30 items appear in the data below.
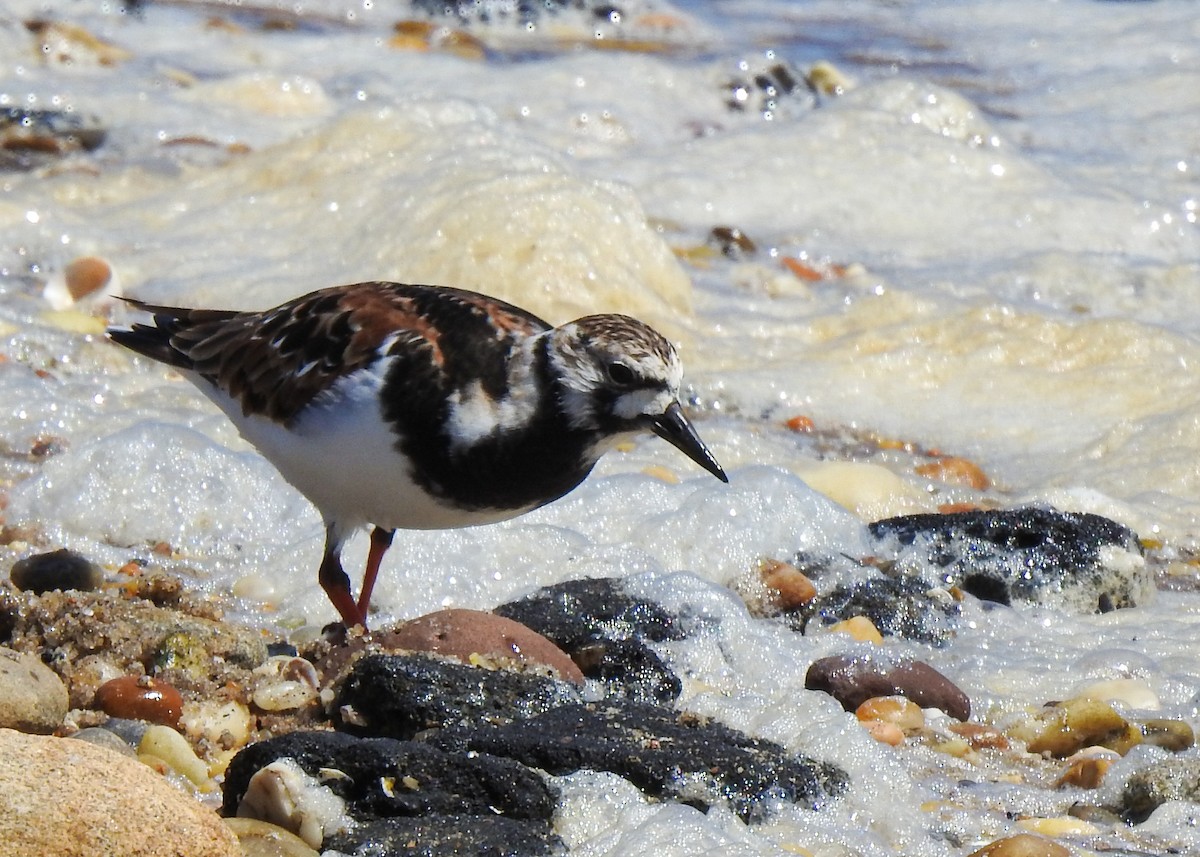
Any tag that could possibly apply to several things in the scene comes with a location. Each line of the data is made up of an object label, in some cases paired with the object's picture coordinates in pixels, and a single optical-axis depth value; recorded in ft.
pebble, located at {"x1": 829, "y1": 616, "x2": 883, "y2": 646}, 27.68
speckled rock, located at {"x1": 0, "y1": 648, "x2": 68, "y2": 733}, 18.86
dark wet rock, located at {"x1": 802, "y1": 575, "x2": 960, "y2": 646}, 28.45
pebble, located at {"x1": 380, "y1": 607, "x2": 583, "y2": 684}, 22.44
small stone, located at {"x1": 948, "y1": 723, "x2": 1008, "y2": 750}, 23.95
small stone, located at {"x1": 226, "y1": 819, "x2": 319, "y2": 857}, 16.85
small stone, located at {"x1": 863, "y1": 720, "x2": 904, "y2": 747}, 23.25
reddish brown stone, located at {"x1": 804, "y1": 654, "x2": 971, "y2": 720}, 24.79
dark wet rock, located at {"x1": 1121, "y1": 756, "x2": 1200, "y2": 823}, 21.35
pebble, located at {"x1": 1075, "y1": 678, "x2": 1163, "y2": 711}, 25.72
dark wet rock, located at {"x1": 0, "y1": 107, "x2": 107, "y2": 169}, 52.95
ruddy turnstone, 21.81
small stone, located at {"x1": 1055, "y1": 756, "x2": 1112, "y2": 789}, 22.35
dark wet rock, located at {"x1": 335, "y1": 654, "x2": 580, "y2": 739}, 19.98
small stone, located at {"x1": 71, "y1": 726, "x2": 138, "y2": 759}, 19.26
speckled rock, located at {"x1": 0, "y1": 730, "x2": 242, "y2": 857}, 14.60
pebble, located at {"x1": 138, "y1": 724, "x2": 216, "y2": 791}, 19.67
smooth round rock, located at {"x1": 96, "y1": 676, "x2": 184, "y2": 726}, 21.01
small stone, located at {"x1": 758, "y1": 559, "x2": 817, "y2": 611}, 29.04
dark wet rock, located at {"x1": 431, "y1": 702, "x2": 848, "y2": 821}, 19.24
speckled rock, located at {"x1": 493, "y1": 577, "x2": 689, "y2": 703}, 24.17
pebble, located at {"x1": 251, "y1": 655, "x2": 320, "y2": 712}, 21.80
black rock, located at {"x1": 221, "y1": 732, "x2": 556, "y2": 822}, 17.85
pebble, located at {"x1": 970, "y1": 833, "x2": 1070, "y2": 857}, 19.01
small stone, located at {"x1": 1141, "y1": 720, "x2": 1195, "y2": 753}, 24.07
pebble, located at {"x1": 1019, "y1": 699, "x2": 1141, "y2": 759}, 23.99
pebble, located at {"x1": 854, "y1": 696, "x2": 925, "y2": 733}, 23.99
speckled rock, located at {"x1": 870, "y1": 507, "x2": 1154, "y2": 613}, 30.25
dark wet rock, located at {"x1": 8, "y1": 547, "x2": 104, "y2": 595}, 25.44
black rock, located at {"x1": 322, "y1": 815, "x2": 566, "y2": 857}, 16.85
